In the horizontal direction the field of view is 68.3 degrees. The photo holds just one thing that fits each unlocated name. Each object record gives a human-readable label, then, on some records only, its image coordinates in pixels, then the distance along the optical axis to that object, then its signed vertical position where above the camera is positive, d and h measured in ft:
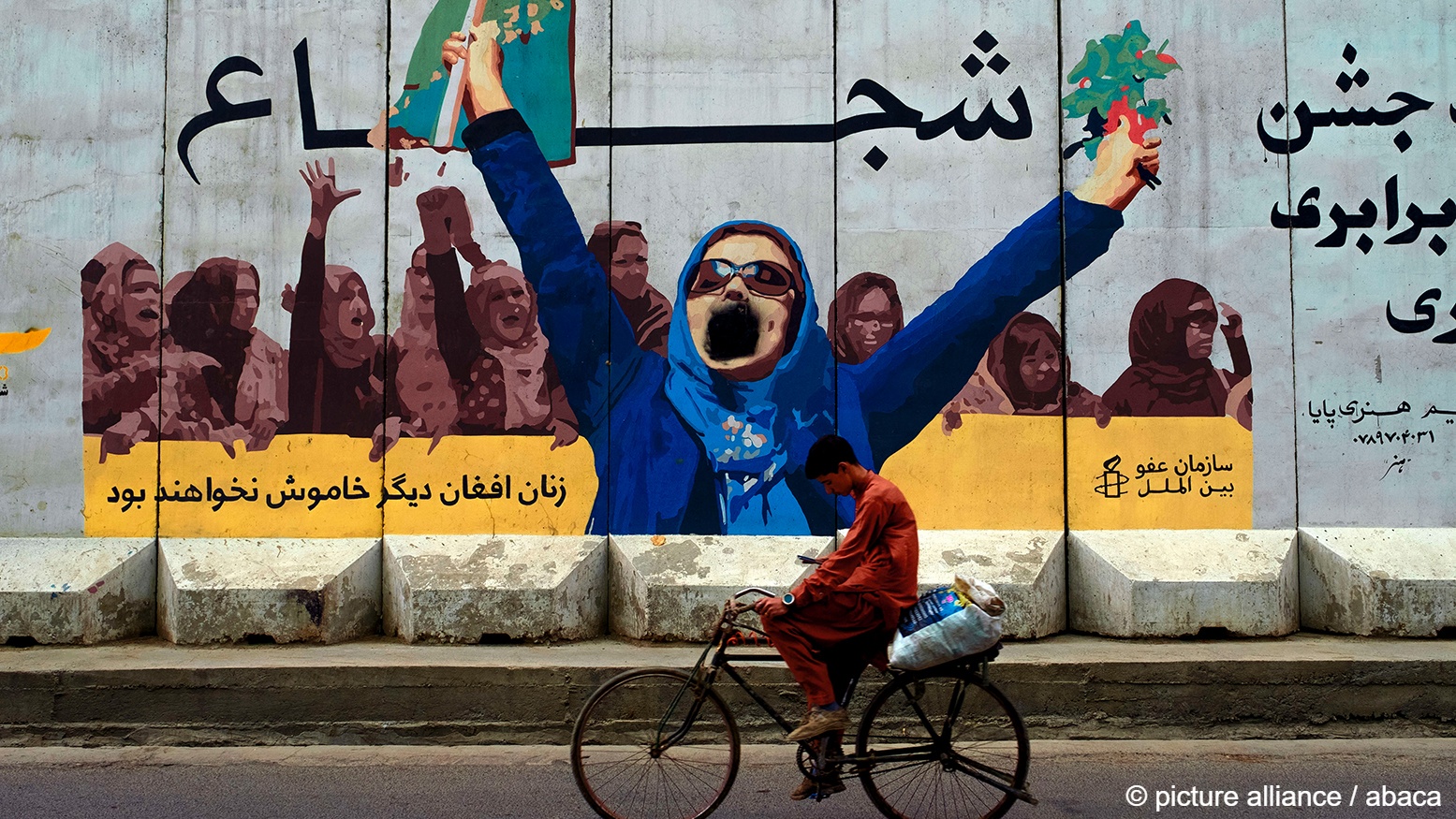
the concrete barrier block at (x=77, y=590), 21.06 -3.42
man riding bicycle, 13.00 -2.10
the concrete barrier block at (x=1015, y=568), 21.03 -2.93
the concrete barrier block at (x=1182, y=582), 20.93 -3.16
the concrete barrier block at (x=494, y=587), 21.01 -3.32
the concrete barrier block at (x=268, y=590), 20.97 -3.38
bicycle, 13.23 -4.05
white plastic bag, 12.85 -2.62
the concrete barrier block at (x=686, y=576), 21.09 -3.10
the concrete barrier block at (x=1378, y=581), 20.83 -3.11
